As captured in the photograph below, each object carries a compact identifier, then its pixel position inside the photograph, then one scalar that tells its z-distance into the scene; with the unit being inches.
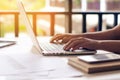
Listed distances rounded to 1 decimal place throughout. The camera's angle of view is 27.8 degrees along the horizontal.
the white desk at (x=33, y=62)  34.7
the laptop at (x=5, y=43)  60.7
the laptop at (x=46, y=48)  50.4
